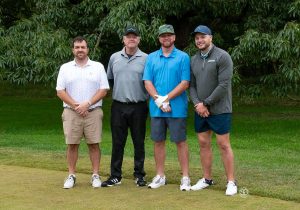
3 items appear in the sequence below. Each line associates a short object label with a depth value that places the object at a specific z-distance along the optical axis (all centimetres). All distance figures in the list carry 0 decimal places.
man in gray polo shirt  811
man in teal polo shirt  783
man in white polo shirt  800
